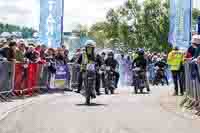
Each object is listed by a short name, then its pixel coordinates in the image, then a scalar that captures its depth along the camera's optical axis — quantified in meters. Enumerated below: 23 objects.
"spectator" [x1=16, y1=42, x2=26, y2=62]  23.52
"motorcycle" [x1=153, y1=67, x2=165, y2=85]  40.00
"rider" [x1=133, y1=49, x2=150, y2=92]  28.28
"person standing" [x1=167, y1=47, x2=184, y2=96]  24.94
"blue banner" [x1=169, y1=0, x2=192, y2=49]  33.69
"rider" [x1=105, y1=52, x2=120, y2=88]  29.02
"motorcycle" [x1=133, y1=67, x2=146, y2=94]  28.07
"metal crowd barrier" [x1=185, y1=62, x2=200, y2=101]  17.72
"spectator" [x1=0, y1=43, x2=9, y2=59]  22.27
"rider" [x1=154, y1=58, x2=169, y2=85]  40.61
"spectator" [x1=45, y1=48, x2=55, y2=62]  28.82
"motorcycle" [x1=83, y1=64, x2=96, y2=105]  20.25
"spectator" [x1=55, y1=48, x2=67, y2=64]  30.25
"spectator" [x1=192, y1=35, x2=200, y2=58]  18.89
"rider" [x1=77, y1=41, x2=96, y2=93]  20.86
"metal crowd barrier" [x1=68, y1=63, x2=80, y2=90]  31.67
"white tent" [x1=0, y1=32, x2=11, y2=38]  23.27
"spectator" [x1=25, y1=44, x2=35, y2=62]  25.69
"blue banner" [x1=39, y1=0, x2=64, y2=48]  33.94
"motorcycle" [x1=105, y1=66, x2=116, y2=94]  28.08
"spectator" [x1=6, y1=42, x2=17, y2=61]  22.34
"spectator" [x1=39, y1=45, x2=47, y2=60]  27.53
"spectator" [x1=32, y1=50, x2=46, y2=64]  26.09
